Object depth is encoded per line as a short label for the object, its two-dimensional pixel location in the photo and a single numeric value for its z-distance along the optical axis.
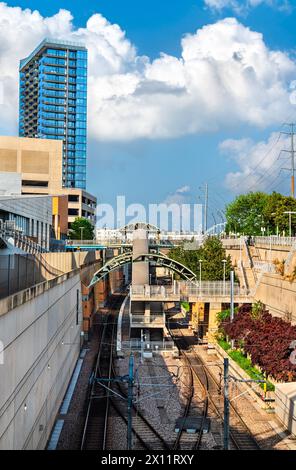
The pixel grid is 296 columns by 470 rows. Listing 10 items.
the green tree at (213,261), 56.72
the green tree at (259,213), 79.81
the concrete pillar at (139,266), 54.22
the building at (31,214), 48.50
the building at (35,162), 104.19
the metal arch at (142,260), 53.56
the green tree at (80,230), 103.62
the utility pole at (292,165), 81.22
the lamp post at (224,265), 52.94
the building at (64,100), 168.62
